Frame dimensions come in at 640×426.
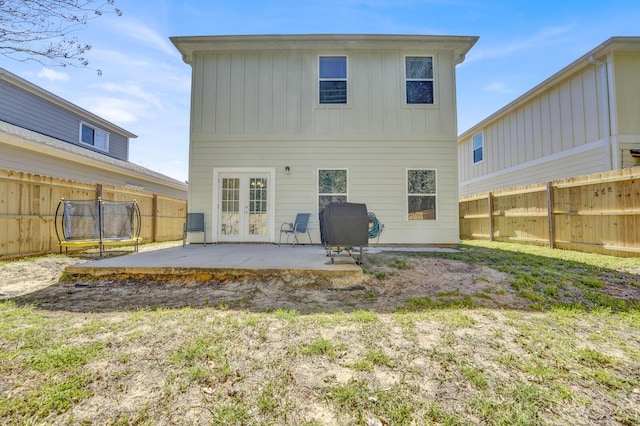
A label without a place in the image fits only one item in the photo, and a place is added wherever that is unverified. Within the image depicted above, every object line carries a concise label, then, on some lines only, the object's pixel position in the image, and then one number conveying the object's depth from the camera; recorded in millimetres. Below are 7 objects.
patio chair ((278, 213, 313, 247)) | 6895
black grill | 4082
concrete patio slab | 3764
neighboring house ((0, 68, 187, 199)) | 7284
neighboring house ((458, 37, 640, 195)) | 6938
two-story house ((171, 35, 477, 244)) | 7211
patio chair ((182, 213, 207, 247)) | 6926
